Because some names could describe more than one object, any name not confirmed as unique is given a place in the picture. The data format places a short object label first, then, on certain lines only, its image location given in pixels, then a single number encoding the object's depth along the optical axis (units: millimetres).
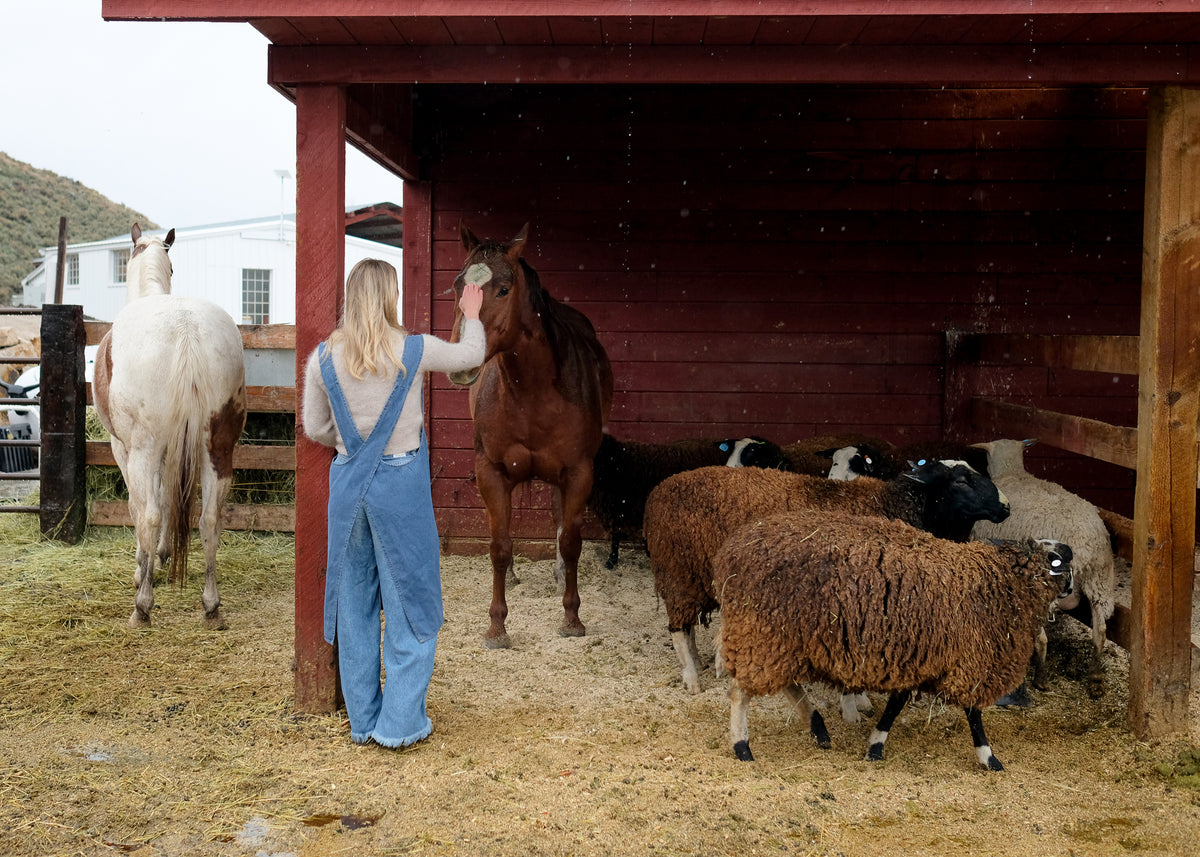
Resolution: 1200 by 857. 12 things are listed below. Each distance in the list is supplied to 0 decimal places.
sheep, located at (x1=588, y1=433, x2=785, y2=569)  7535
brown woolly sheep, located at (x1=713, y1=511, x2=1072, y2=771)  3990
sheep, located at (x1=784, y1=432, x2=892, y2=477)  7082
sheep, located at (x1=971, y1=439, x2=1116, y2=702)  5027
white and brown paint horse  6105
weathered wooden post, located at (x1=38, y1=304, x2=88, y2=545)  8523
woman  4230
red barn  8109
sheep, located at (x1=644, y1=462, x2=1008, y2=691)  4957
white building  34844
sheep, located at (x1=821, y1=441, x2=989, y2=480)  6387
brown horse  6082
